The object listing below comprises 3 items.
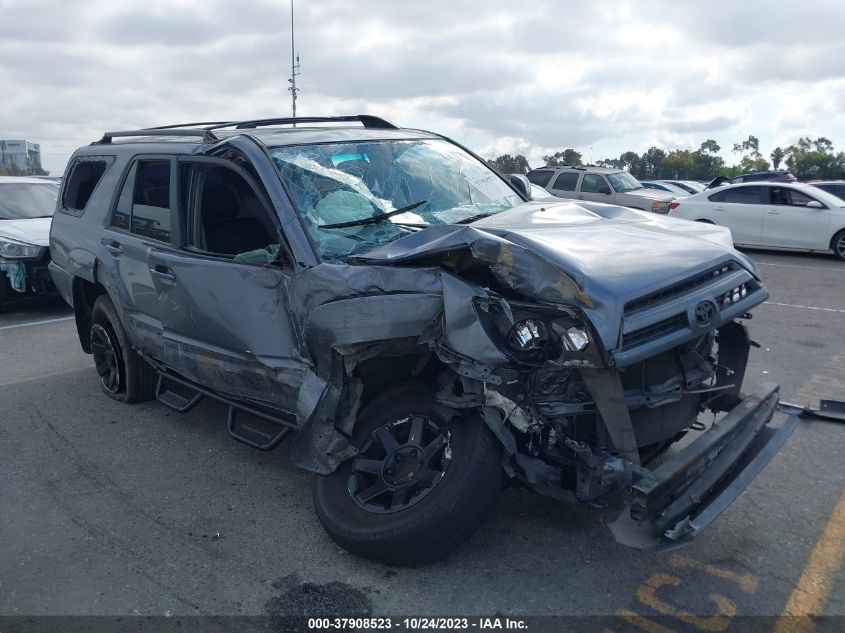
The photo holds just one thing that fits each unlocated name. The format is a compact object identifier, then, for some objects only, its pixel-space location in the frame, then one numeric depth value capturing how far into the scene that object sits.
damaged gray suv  3.15
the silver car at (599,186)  17.73
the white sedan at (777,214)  14.11
